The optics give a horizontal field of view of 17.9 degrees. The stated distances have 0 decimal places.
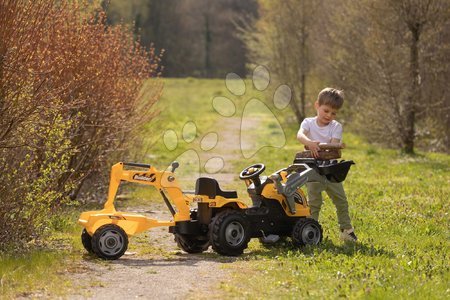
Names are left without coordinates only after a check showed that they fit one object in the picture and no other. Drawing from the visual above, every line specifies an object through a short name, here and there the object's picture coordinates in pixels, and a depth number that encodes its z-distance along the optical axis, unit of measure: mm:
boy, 15339
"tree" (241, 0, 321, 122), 57725
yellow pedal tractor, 13967
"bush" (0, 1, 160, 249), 13902
